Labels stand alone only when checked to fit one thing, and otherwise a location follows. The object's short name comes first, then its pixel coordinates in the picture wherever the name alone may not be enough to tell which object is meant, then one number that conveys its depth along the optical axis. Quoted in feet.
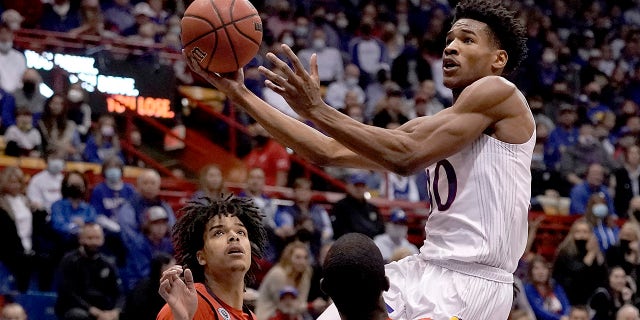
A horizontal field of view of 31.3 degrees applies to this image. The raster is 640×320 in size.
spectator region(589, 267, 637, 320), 34.45
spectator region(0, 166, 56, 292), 29.96
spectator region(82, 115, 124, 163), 36.50
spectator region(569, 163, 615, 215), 43.52
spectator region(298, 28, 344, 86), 49.32
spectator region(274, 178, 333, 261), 33.68
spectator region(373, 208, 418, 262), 36.17
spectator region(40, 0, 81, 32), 42.50
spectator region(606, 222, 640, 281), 37.52
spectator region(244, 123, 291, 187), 39.83
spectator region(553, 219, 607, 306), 36.65
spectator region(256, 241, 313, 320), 30.66
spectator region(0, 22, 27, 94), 37.06
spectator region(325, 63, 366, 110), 47.21
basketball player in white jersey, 13.83
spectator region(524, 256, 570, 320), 34.40
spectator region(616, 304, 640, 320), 31.76
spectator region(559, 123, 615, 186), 47.37
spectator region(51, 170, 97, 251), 30.89
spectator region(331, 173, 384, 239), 35.70
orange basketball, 14.98
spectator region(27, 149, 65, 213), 32.99
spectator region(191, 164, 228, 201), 33.94
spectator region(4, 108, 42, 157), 34.83
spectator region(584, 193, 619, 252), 39.88
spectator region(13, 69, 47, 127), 35.96
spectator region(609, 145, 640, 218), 45.62
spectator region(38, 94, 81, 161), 35.14
